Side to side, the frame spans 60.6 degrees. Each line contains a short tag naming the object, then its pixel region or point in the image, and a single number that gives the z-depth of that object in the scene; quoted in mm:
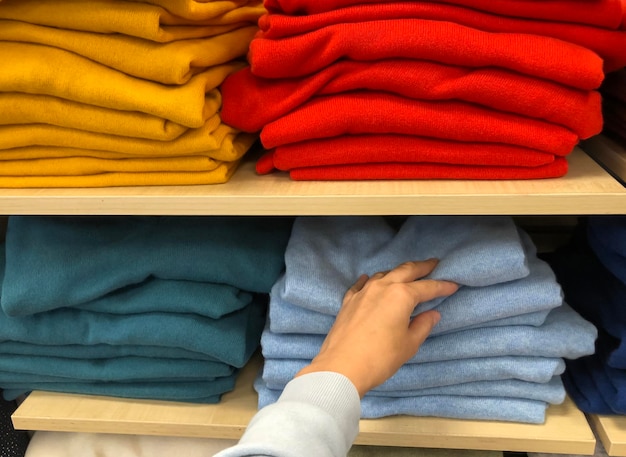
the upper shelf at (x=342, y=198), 478
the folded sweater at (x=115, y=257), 596
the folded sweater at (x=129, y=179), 539
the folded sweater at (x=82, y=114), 503
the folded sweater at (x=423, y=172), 512
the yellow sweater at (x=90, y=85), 486
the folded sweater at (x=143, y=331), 603
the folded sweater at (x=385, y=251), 542
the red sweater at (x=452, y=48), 460
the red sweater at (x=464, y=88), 473
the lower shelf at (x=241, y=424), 577
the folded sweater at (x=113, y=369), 629
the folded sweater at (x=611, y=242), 540
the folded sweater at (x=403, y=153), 502
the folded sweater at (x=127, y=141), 517
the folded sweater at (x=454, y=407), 590
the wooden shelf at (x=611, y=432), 561
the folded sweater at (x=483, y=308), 551
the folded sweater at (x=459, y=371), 570
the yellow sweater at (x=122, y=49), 485
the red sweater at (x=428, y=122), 488
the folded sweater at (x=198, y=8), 477
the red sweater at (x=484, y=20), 474
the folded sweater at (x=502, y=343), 563
